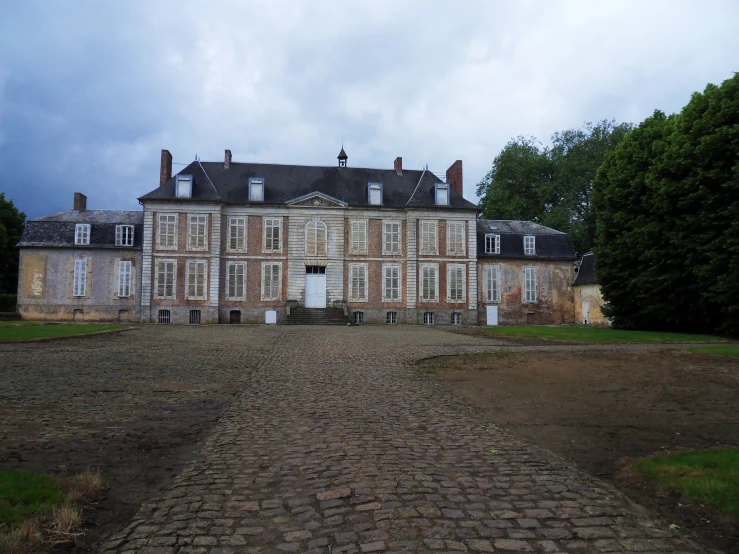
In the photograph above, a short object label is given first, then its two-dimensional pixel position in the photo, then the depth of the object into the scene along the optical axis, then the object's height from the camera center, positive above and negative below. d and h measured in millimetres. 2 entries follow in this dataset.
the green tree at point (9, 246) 42359 +4995
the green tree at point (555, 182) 43125 +11133
